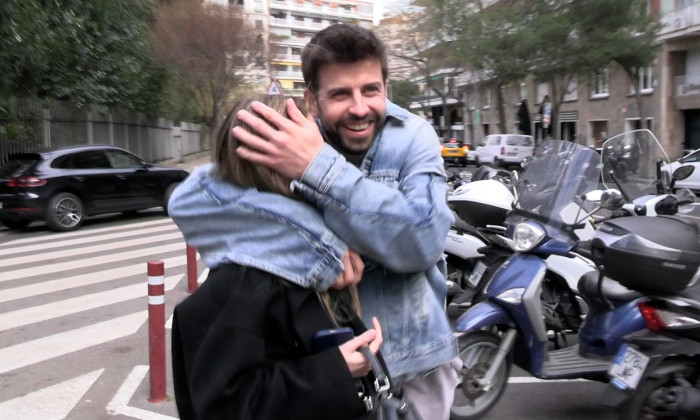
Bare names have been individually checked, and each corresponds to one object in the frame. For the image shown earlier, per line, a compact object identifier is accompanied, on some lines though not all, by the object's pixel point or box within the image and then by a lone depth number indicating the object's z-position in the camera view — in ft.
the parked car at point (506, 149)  93.56
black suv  35.86
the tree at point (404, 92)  147.39
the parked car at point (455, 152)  104.88
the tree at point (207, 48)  83.25
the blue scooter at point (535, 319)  11.84
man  4.29
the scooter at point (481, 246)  14.99
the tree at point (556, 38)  85.61
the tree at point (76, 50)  41.50
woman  4.06
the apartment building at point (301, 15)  299.99
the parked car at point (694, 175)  51.66
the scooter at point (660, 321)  10.32
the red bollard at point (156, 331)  13.11
